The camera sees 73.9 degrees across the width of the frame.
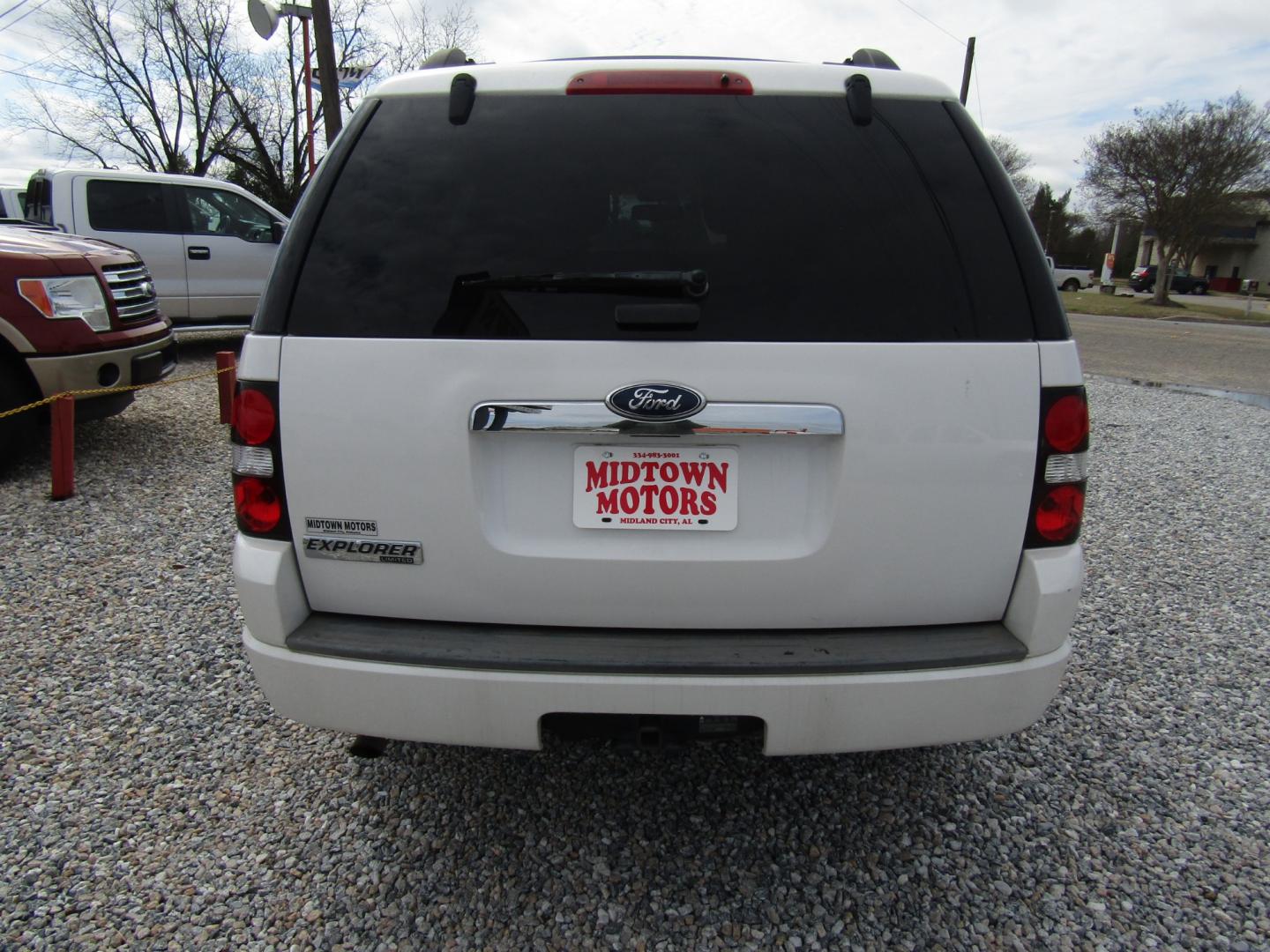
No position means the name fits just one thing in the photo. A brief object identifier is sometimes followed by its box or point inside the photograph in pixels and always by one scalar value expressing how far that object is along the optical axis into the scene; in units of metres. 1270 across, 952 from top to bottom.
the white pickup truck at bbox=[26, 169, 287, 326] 9.41
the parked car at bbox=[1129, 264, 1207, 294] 52.19
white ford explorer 1.79
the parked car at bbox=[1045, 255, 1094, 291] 46.81
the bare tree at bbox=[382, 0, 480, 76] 28.50
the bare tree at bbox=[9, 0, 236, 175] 32.34
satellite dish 11.53
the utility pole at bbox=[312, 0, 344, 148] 11.40
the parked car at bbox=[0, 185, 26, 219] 11.74
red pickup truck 5.15
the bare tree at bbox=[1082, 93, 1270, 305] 29.91
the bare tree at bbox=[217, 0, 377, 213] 31.17
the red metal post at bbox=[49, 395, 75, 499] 5.08
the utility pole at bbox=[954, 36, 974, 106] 24.69
